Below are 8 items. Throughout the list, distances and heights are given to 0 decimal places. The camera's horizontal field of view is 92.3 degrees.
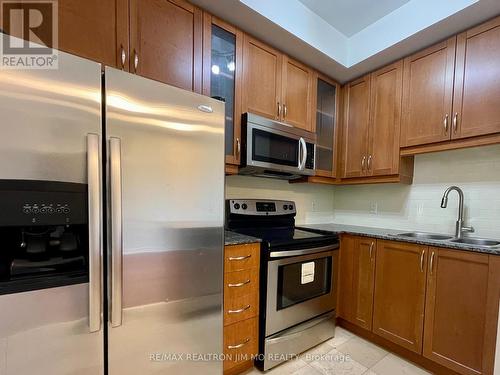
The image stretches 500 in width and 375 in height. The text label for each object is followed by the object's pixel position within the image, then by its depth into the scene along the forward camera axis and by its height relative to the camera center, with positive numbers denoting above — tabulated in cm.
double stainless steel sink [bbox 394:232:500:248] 181 -47
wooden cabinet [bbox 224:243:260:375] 147 -83
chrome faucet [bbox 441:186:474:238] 191 -27
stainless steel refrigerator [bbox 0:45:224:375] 82 -19
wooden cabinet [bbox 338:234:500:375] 145 -86
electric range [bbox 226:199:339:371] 163 -76
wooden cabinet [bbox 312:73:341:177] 241 +55
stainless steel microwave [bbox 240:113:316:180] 182 +23
